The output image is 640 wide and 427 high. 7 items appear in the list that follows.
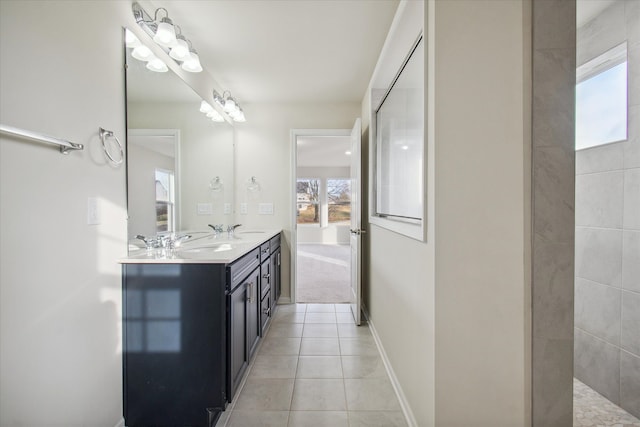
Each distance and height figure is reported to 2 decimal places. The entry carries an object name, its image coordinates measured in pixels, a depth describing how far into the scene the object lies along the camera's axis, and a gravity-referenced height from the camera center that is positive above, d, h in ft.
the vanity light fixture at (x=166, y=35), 5.59 +3.52
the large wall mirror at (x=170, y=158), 5.50 +1.27
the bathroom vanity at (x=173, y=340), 5.01 -2.28
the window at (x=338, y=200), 28.66 +0.80
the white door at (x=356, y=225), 9.59 -0.58
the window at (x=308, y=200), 28.53 +0.79
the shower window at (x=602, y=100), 5.48 +2.19
